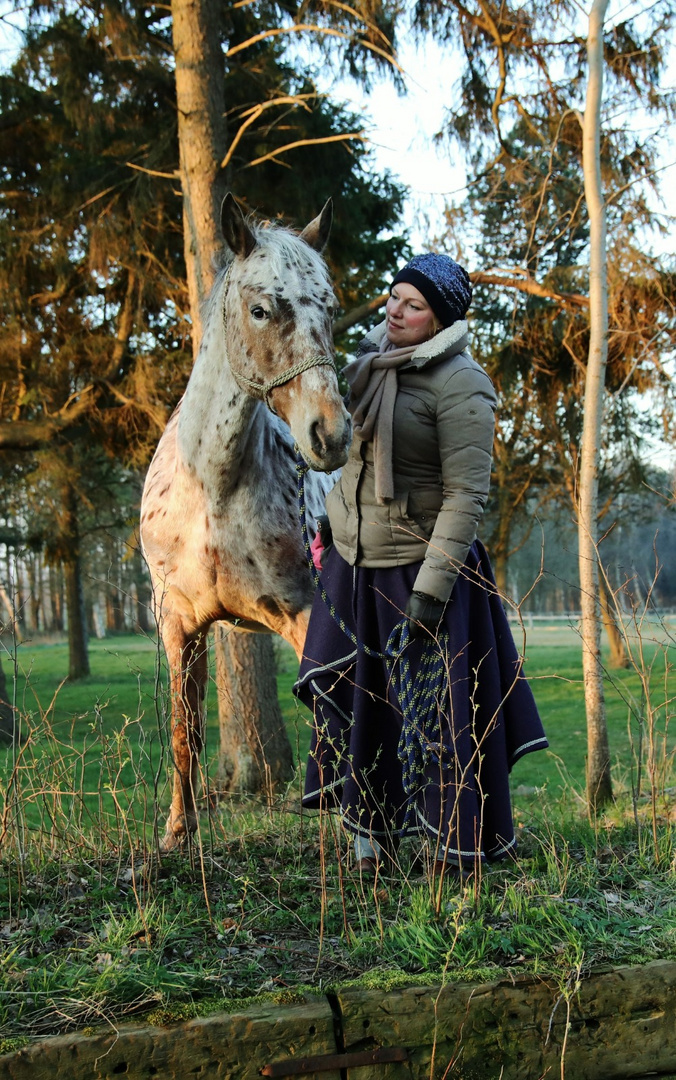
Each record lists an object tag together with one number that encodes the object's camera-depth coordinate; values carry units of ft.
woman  9.91
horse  10.35
